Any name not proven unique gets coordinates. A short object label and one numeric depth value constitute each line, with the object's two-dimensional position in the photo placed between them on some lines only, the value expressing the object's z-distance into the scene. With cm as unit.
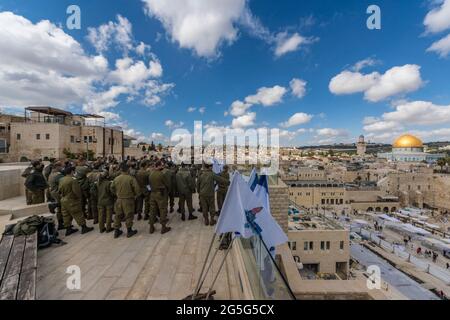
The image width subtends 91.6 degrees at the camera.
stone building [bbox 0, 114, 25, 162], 2312
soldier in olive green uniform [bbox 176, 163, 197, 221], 686
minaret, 13980
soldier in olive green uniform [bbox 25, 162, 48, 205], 667
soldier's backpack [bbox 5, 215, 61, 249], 477
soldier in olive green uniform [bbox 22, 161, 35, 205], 663
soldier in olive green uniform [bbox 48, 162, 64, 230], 600
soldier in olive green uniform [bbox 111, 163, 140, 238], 545
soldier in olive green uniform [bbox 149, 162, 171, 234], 582
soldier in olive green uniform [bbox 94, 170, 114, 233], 573
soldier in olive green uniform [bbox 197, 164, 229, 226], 632
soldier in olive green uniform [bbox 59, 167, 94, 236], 553
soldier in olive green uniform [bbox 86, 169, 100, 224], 625
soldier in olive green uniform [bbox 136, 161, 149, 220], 649
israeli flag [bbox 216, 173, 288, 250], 307
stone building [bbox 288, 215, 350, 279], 1688
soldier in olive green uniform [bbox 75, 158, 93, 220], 615
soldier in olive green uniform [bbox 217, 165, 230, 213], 702
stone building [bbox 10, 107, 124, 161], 2489
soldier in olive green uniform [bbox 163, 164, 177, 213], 675
